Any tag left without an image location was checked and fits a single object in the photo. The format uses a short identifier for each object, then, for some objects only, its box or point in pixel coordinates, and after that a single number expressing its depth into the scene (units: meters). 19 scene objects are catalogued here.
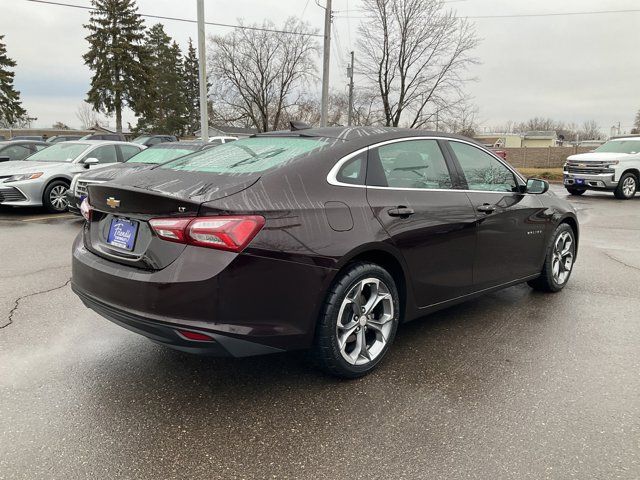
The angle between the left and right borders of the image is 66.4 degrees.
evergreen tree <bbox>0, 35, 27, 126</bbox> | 48.38
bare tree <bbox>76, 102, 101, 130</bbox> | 90.91
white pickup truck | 14.79
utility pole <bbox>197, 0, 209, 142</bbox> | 15.21
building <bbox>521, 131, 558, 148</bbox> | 92.81
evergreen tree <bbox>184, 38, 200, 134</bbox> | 64.43
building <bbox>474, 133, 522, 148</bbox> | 91.73
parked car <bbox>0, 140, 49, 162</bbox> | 12.72
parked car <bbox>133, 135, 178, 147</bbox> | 22.98
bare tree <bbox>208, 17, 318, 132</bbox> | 47.26
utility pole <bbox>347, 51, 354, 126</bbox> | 29.90
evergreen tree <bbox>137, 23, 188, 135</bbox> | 59.62
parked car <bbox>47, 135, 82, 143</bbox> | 26.18
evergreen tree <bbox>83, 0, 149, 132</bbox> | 43.44
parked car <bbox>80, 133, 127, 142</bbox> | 21.50
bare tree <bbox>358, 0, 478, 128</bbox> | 27.62
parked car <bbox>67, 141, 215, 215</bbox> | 8.73
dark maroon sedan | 2.55
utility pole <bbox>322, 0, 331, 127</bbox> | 21.61
